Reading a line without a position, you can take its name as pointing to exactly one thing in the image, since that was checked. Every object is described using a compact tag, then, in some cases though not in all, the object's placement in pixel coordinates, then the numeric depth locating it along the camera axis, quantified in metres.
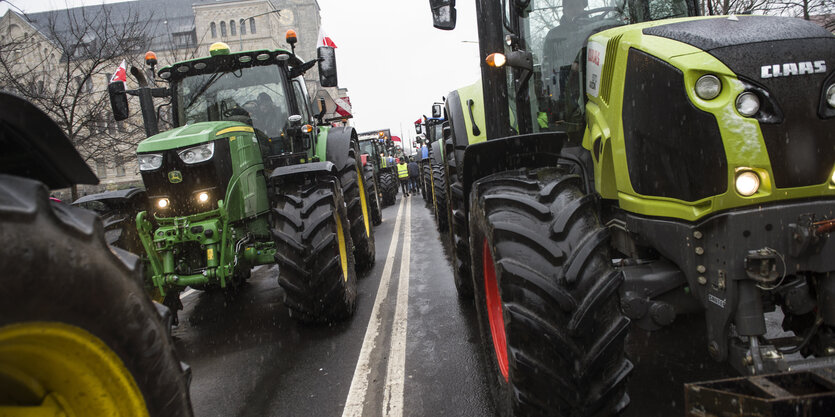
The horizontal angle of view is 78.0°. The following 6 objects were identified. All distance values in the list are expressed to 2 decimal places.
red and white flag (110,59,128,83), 6.59
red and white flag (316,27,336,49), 6.13
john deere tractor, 4.78
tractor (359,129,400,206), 18.25
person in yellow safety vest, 23.05
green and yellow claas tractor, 2.17
